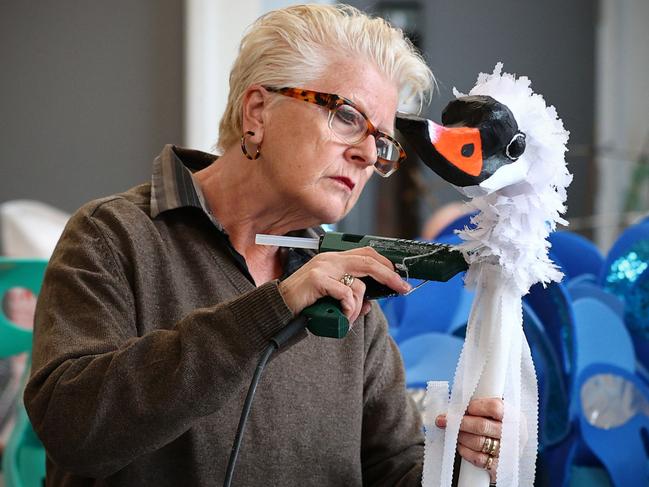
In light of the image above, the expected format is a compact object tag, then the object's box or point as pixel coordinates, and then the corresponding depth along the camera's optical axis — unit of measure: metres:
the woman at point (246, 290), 2.40
